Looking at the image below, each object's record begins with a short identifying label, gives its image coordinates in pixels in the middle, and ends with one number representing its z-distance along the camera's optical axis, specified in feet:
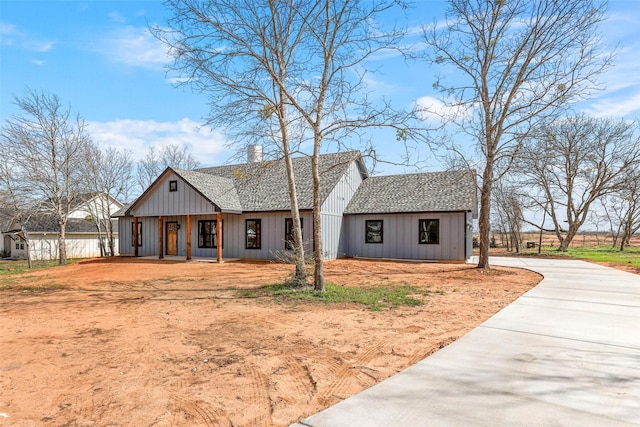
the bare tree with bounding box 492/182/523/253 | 96.22
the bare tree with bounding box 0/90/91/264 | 62.90
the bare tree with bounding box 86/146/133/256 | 91.61
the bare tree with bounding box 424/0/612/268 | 43.91
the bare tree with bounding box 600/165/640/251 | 88.42
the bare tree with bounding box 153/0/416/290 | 31.14
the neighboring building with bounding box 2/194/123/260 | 97.66
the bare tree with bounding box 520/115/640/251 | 87.61
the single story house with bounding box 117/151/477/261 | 59.93
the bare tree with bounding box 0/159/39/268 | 63.62
